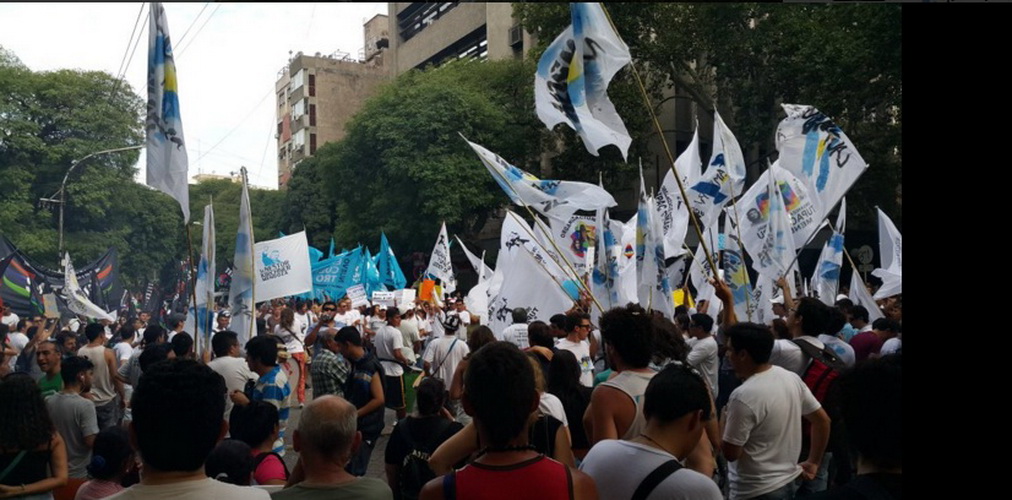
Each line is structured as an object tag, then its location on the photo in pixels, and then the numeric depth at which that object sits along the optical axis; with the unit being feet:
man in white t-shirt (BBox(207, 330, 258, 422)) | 21.04
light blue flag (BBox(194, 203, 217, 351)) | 25.71
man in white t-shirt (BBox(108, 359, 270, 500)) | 8.68
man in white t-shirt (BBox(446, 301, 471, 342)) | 50.40
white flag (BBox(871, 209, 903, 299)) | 41.91
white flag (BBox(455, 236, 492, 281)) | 54.12
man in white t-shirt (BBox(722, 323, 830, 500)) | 14.24
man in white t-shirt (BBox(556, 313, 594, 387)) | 25.07
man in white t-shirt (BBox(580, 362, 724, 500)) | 9.74
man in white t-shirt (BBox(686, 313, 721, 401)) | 20.57
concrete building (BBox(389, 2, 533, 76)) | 134.51
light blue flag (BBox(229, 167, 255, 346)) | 27.71
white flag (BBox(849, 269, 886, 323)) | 36.58
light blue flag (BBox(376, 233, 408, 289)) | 76.59
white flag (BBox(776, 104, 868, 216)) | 29.37
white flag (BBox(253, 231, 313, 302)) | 36.58
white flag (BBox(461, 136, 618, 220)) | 29.48
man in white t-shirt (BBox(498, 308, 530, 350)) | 28.81
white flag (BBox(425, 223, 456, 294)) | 58.80
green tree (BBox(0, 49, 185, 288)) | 129.29
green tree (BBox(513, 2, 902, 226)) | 82.17
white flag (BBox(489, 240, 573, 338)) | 34.65
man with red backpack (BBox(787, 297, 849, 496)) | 17.31
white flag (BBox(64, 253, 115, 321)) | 47.46
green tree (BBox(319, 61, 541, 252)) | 113.50
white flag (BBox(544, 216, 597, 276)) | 39.73
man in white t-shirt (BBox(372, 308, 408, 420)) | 33.19
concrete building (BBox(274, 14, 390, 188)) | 219.00
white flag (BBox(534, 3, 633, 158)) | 20.61
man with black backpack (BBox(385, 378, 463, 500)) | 14.15
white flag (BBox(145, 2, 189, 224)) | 22.22
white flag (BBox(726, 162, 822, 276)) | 31.27
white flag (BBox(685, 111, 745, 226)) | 34.12
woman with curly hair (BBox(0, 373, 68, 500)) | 13.42
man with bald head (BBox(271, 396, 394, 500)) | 10.16
